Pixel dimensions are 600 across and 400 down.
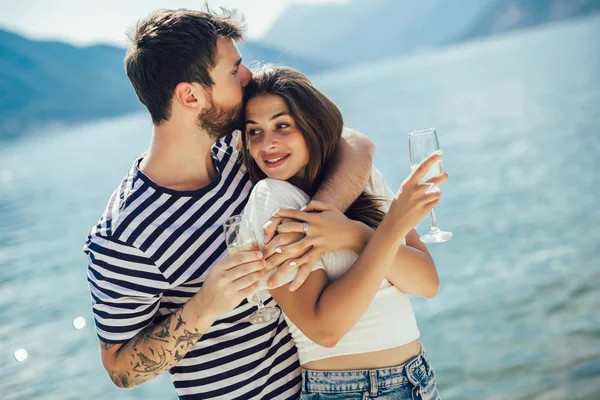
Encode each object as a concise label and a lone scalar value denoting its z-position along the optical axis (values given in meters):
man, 2.42
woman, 2.26
